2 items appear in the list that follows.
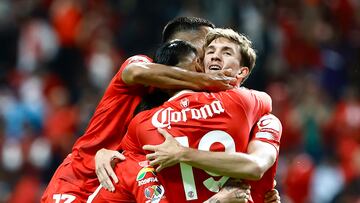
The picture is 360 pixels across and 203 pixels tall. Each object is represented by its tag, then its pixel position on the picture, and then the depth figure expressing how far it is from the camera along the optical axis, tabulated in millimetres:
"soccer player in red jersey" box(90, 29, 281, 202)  12719
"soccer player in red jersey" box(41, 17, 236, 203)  13969
